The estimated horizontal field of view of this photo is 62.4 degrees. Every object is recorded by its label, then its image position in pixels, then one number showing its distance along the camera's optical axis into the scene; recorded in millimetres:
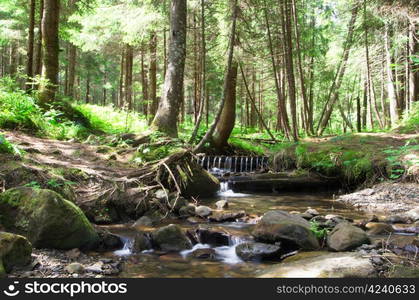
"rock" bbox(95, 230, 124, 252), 5262
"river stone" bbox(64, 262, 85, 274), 4004
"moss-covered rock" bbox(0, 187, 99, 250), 4707
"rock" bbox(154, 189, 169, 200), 7416
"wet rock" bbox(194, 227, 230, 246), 5949
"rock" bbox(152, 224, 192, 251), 5524
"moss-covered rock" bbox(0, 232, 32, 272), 3766
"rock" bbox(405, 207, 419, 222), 7000
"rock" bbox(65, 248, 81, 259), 4594
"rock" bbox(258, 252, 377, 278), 3869
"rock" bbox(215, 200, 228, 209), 8331
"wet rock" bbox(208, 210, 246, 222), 7172
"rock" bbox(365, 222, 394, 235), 6301
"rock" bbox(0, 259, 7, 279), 3531
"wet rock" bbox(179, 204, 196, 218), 7329
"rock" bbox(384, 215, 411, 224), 6955
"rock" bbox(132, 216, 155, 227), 6516
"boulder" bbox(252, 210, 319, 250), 5547
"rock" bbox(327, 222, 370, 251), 5359
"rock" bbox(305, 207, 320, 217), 7555
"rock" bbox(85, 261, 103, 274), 4160
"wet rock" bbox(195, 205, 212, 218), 7340
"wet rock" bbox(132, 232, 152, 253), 5360
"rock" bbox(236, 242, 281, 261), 5285
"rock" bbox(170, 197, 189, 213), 7461
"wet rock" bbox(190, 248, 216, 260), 5305
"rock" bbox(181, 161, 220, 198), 8899
